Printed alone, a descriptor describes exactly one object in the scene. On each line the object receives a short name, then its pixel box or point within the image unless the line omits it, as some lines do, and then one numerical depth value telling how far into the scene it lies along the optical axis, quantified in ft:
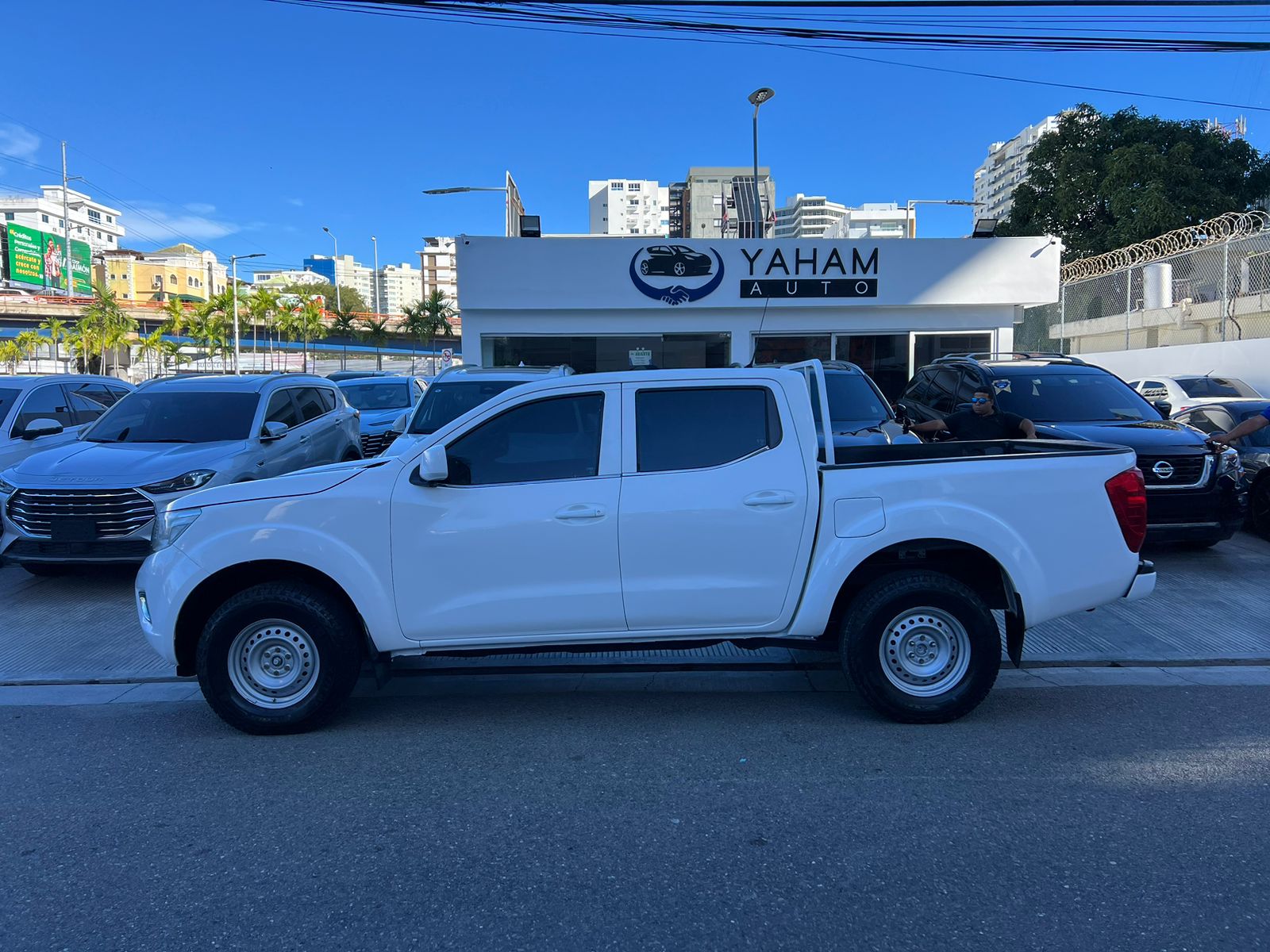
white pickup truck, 15.49
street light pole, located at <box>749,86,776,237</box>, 63.21
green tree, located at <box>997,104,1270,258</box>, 121.39
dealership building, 52.90
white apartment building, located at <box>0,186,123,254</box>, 487.20
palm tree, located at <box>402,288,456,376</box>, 217.36
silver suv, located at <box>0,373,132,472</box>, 33.12
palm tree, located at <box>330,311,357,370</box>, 229.86
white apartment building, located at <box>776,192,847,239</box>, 629.51
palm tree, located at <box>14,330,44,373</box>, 213.66
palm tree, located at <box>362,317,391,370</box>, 211.61
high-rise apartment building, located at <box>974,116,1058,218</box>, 511.81
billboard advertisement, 315.99
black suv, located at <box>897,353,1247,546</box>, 27.07
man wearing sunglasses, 28.45
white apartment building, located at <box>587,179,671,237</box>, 539.70
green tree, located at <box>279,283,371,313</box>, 361.65
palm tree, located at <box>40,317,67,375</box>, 215.31
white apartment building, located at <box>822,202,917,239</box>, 402.52
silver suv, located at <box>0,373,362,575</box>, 24.84
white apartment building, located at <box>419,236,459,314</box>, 542.98
